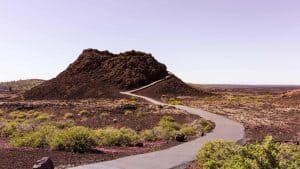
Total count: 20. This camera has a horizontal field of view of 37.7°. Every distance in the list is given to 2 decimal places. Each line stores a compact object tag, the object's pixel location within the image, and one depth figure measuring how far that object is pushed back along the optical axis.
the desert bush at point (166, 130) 24.11
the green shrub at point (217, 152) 10.42
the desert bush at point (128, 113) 43.50
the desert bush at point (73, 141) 18.52
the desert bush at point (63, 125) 31.59
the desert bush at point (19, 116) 44.84
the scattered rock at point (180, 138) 22.57
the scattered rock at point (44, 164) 12.63
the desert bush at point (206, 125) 26.90
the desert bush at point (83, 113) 44.81
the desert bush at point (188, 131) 25.70
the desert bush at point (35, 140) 19.94
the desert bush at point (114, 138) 21.77
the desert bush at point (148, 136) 24.44
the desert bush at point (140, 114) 41.31
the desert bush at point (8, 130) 29.24
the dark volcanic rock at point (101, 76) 88.94
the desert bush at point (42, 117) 40.49
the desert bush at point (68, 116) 42.99
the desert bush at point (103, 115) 42.08
